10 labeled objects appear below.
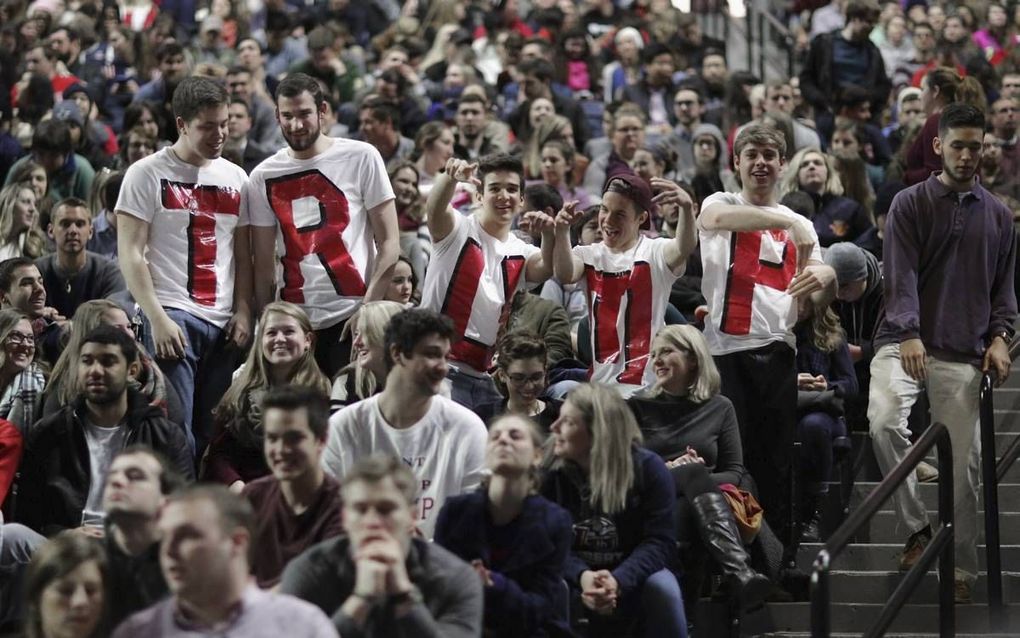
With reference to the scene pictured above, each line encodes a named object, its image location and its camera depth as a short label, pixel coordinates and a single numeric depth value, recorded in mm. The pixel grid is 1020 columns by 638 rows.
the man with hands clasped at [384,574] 11266
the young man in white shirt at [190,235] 16141
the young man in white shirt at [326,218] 16469
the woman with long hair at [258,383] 15391
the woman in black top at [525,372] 16016
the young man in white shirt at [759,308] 16797
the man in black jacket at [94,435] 14781
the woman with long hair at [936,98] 20422
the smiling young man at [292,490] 12602
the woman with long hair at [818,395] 17531
